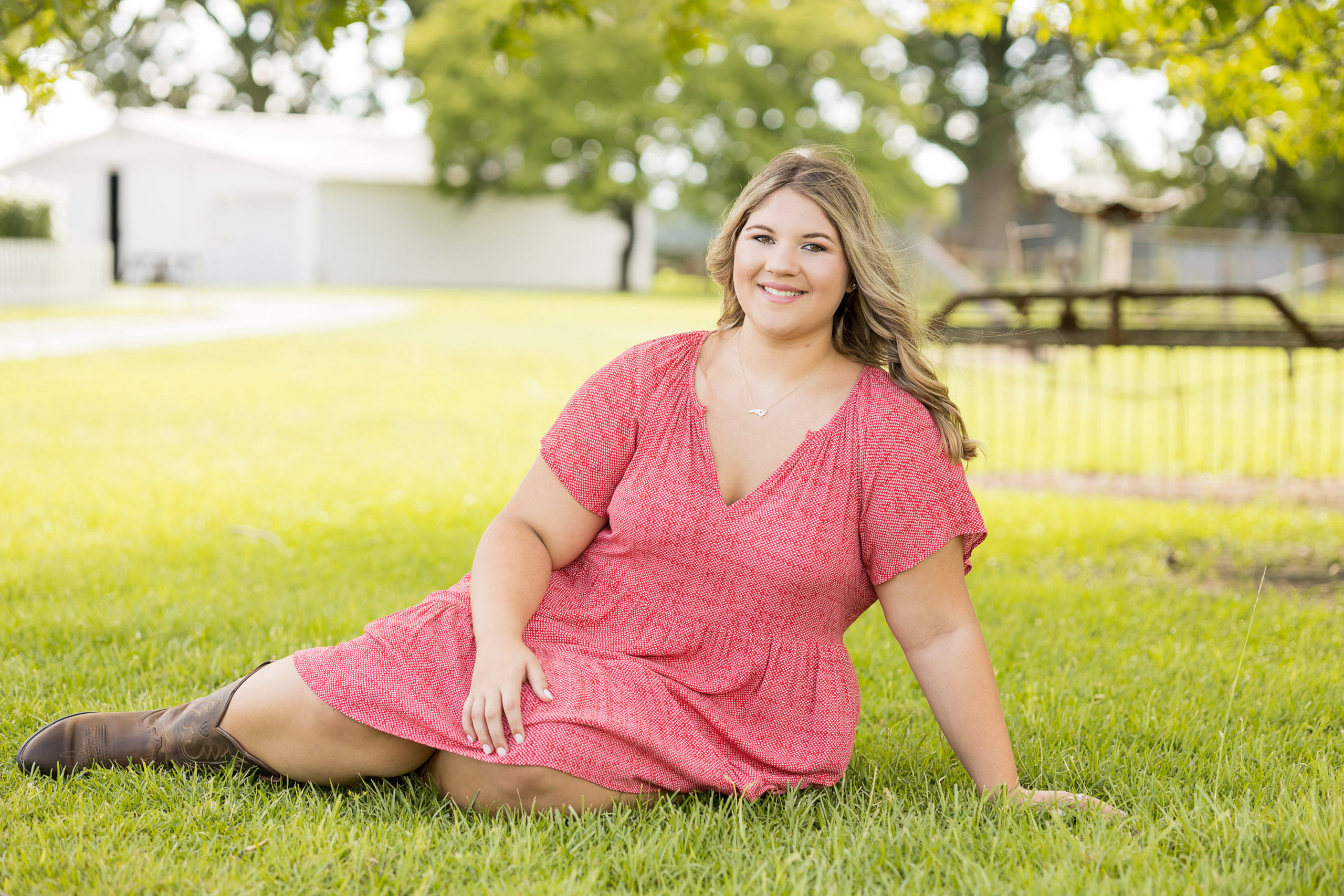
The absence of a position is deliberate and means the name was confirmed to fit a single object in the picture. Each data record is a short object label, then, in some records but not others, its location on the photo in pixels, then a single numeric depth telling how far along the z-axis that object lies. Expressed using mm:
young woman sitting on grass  2500
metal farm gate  5895
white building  31953
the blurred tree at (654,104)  31641
